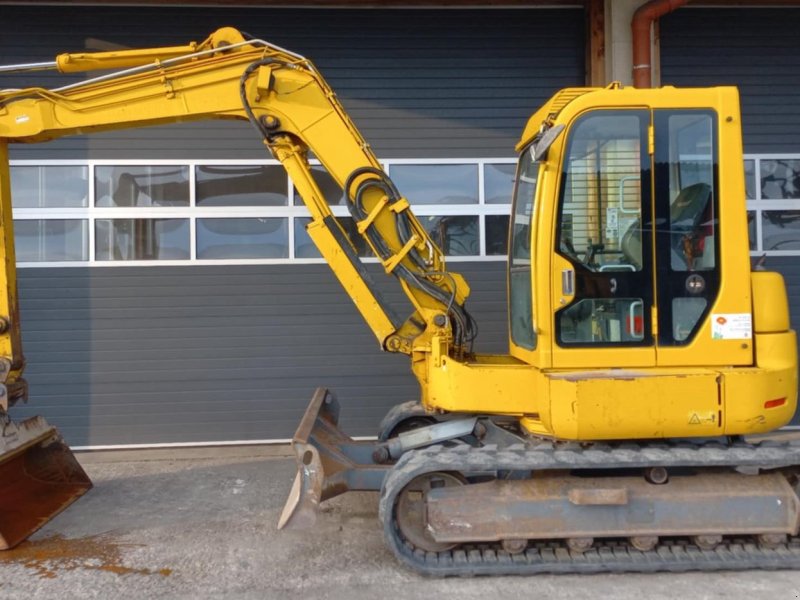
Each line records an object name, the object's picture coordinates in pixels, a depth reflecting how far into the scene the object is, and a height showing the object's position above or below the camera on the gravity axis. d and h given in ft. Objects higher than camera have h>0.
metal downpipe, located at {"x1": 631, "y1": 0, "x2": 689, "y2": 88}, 22.56 +9.04
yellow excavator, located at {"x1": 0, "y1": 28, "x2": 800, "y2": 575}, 12.96 -1.72
